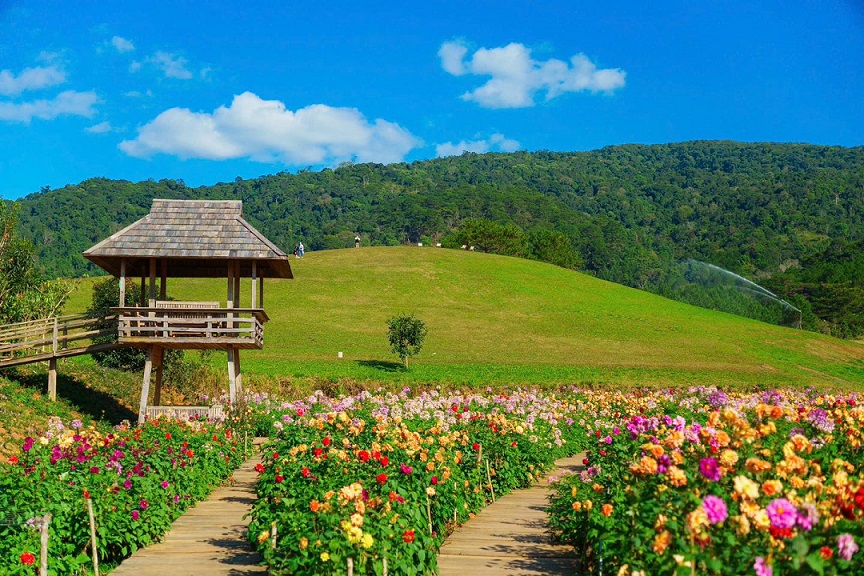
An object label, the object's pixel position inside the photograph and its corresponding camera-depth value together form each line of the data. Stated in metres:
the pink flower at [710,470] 6.29
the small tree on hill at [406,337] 46.06
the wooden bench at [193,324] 23.94
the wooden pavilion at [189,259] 23.92
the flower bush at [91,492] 9.45
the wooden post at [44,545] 8.67
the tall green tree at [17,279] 31.86
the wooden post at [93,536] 9.73
